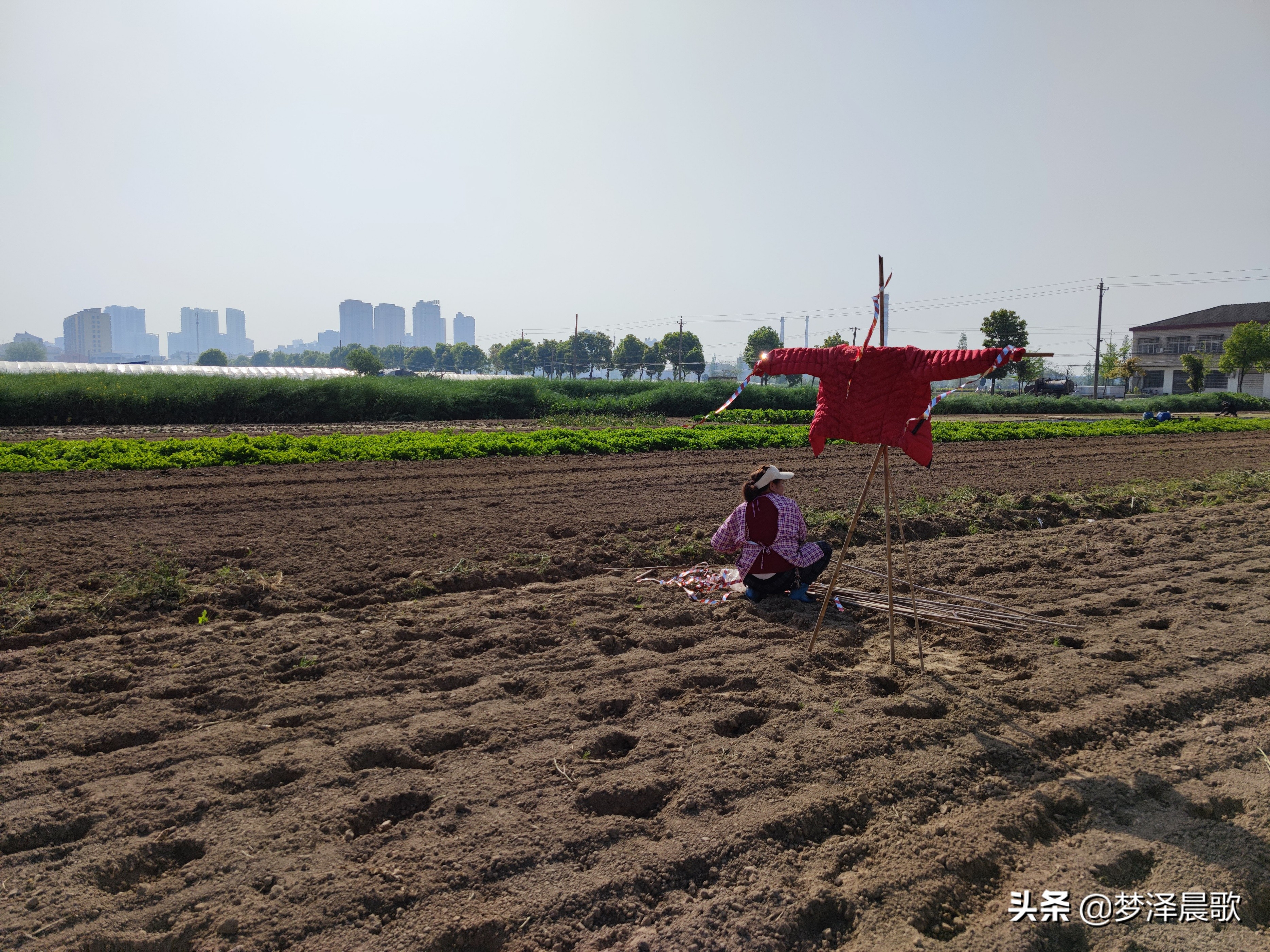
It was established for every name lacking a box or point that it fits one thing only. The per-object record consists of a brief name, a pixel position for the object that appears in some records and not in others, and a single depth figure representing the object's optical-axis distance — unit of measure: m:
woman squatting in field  6.54
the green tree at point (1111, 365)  64.69
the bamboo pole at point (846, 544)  4.99
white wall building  69.12
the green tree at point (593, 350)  101.81
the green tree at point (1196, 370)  54.72
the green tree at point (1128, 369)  60.91
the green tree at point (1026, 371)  52.91
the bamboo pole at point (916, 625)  5.01
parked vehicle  54.12
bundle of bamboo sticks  6.22
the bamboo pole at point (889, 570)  4.82
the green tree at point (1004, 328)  56.06
